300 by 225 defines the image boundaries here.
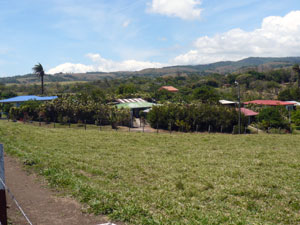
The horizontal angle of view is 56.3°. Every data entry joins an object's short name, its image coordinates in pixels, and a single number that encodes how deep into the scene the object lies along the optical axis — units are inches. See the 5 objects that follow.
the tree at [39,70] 3543.3
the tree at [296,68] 3878.2
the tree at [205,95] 2754.4
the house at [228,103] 2565.0
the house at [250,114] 2172.1
